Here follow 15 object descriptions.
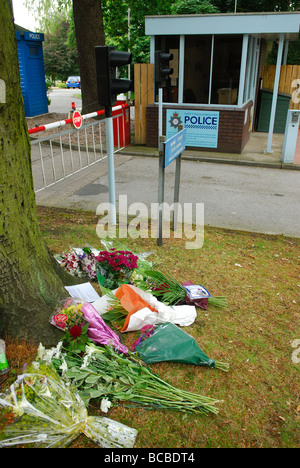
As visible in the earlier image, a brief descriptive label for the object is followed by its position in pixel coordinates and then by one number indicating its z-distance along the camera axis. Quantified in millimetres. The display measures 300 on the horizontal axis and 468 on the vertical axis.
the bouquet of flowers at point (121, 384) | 2852
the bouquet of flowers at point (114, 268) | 4105
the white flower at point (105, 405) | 2744
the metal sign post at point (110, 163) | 5414
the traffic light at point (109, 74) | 4758
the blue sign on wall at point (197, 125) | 11000
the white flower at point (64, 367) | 2803
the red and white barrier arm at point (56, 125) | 6766
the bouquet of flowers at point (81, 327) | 3143
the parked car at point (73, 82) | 42719
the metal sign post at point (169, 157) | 5090
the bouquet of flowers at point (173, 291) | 4127
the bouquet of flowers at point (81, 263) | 4535
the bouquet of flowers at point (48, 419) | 2398
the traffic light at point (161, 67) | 6914
